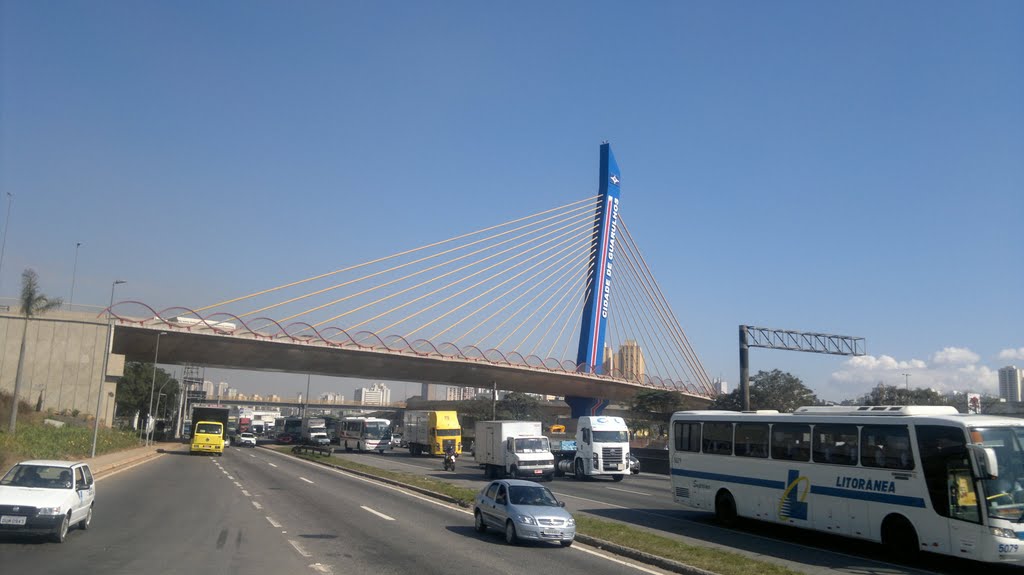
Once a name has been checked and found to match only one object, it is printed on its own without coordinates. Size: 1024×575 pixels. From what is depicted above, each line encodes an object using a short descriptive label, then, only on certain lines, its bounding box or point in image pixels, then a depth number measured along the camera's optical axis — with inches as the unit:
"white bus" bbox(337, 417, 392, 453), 2706.7
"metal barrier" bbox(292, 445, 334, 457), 2324.1
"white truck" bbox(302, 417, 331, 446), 2982.3
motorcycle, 1674.5
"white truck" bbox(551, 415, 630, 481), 1486.2
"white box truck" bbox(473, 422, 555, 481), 1434.5
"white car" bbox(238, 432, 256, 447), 3255.4
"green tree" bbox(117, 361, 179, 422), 4040.4
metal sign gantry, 1735.7
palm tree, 1873.8
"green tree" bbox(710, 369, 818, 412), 2935.5
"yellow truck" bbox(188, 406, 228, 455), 2117.4
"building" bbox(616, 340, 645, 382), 3248.0
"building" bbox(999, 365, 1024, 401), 4185.5
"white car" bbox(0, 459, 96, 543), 550.6
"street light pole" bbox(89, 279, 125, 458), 2120.6
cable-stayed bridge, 2320.4
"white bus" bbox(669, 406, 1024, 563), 534.6
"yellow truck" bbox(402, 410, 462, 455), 2454.5
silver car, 622.5
